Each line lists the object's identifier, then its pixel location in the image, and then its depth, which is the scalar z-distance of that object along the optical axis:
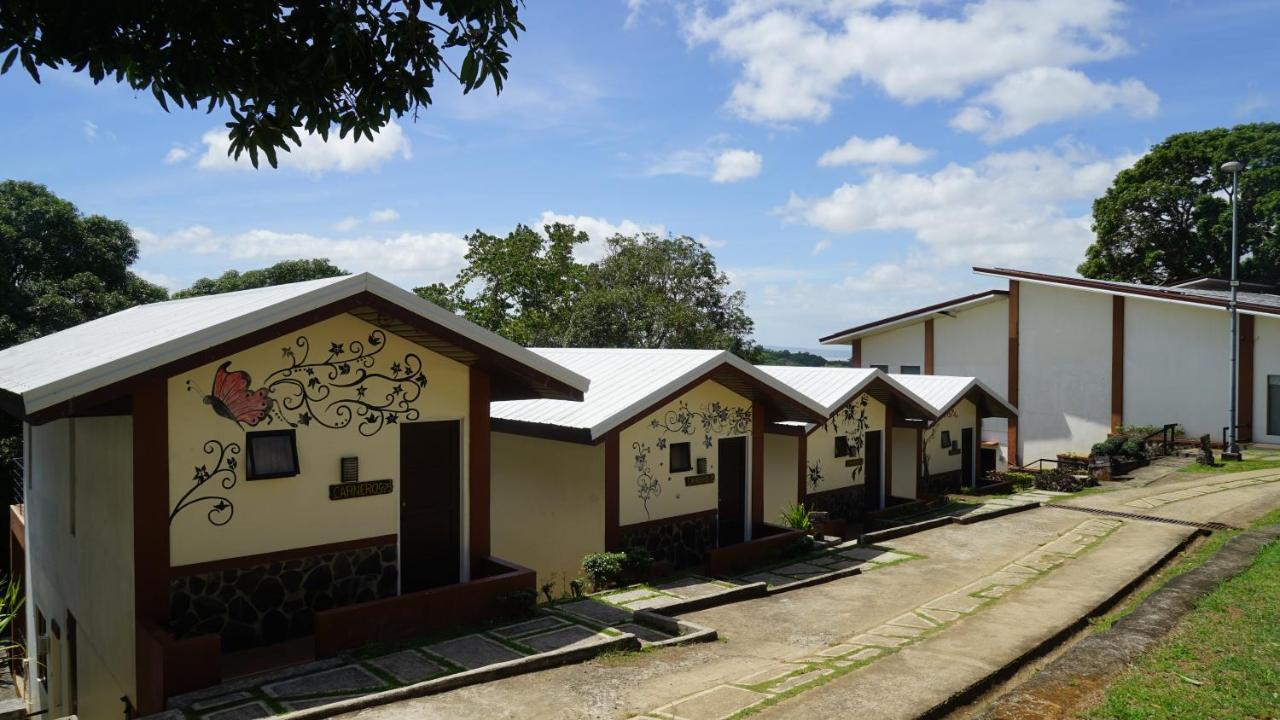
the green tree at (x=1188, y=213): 37.06
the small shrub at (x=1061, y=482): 21.88
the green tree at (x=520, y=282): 35.59
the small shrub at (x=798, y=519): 14.95
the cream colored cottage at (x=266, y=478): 7.82
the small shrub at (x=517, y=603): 9.63
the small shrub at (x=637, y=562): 12.13
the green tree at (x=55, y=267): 25.19
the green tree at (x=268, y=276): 39.62
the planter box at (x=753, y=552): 12.96
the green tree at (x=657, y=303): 38.34
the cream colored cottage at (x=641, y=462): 12.76
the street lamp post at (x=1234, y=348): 21.38
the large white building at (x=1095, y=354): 25.03
